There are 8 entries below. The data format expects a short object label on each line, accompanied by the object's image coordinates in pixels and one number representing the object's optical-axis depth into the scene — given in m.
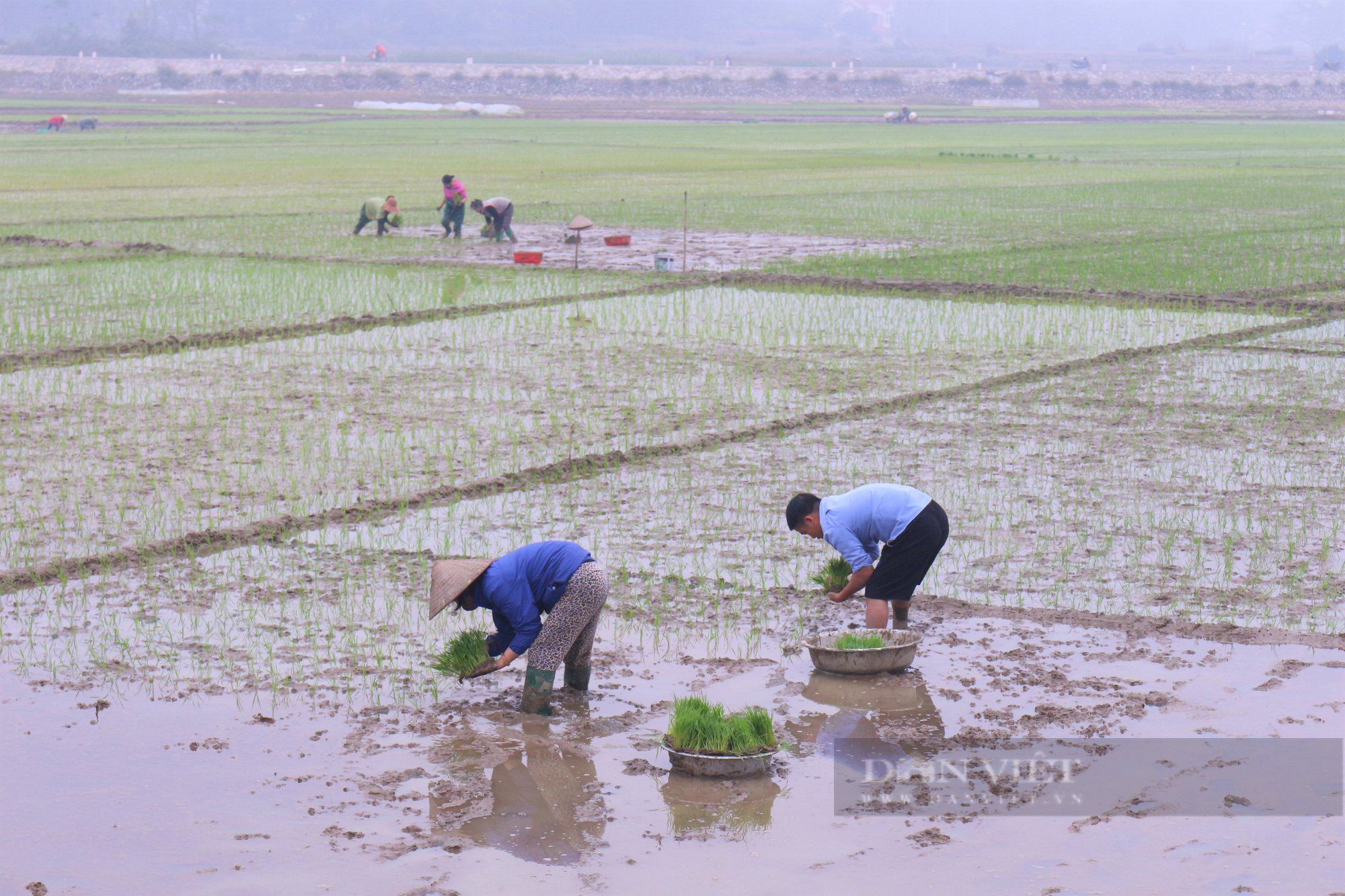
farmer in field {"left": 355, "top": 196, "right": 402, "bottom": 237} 41.28
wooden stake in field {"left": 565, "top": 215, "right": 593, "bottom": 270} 34.69
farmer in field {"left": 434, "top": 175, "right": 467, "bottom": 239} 39.62
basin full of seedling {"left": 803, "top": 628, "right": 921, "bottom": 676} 10.49
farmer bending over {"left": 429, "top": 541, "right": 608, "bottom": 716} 9.73
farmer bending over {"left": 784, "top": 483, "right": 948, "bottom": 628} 10.81
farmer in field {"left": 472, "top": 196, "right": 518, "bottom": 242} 40.19
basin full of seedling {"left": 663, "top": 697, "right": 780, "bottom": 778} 8.92
